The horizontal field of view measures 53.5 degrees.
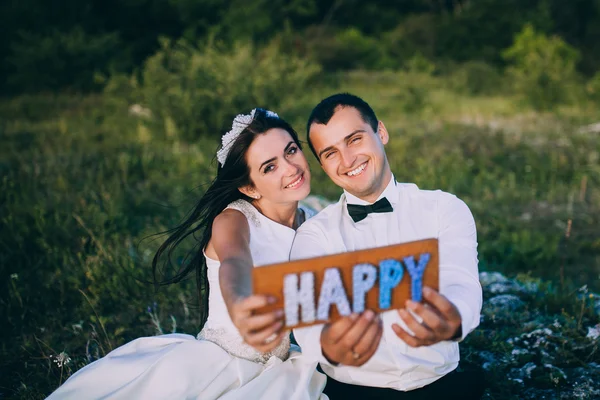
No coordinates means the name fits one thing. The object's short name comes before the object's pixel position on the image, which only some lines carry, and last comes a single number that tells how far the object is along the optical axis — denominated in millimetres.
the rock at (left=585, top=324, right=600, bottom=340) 3728
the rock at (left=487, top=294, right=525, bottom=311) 4320
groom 2352
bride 2631
